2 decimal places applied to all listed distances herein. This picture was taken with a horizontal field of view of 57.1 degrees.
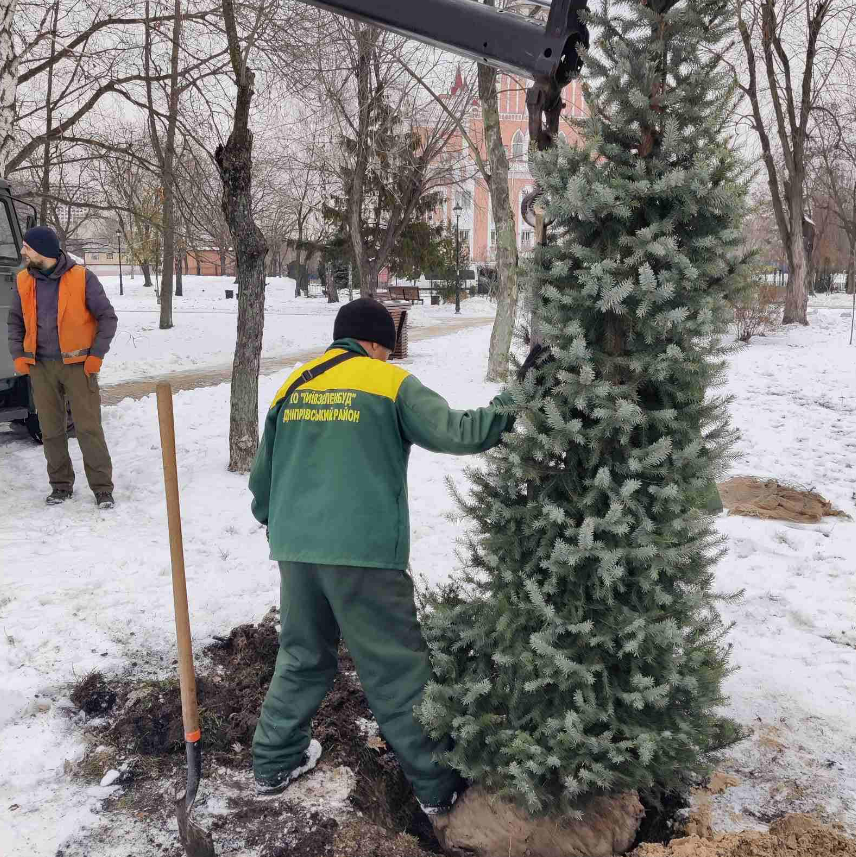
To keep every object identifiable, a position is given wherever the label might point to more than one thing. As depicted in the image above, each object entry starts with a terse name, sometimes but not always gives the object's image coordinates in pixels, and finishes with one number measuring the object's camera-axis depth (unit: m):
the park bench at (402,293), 25.25
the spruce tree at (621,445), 2.30
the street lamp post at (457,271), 33.47
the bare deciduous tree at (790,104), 19.05
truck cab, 7.37
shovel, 2.64
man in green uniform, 2.65
